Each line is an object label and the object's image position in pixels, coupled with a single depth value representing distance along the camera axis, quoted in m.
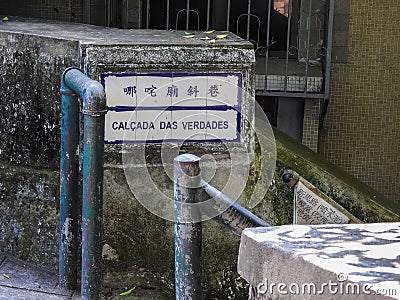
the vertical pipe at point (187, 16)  6.74
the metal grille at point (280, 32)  6.68
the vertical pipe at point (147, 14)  6.99
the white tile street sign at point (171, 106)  4.15
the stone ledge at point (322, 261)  1.74
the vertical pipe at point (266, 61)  6.53
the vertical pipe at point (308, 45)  6.56
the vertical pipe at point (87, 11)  7.22
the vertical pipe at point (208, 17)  6.92
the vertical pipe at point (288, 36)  6.54
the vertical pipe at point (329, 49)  6.57
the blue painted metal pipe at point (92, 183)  3.53
